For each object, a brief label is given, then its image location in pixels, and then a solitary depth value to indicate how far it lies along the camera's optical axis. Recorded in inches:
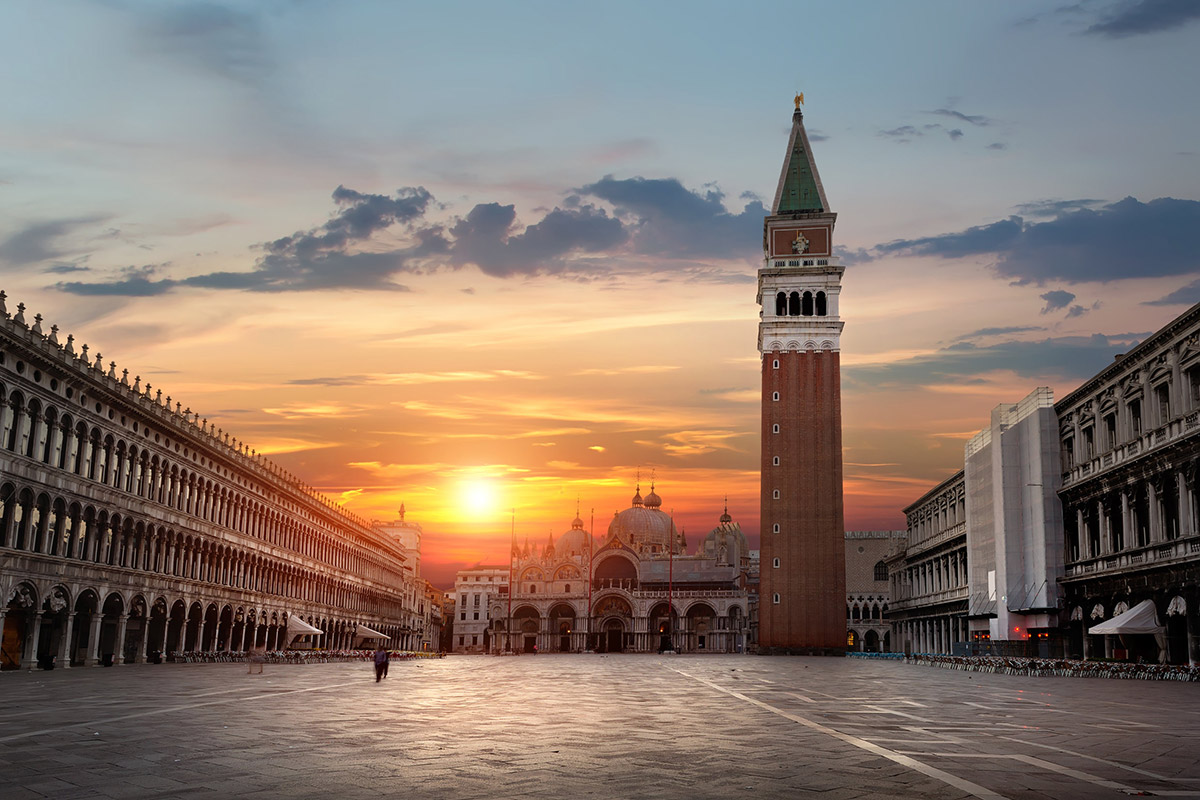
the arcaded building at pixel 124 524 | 1558.8
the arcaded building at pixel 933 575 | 2878.9
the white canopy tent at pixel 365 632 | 2784.0
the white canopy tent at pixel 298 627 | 2410.2
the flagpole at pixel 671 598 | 4838.3
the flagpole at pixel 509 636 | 5054.1
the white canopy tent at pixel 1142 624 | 1557.6
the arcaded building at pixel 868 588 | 4803.2
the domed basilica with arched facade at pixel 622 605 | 4891.7
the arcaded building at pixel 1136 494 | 1503.4
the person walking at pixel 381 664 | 1486.2
